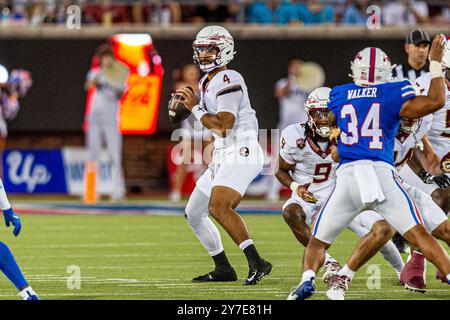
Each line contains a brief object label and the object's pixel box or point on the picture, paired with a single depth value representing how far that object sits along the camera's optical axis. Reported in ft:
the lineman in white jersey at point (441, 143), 28.35
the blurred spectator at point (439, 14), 60.04
